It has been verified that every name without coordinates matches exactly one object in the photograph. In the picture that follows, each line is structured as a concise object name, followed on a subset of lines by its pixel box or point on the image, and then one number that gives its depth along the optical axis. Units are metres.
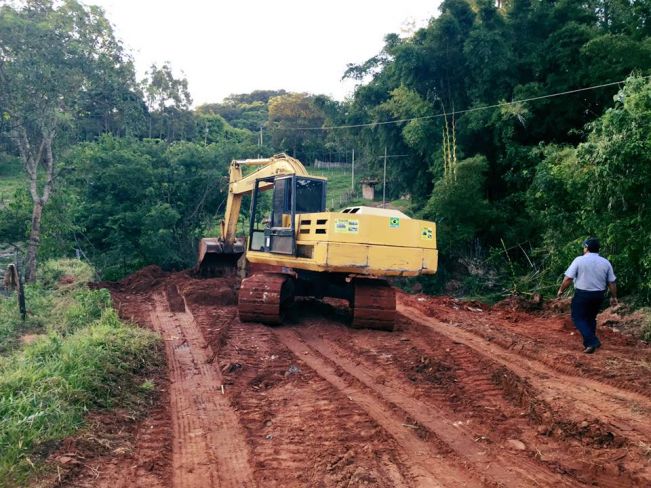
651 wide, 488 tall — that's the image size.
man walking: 7.07
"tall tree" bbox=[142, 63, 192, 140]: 39.62
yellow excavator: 8.46
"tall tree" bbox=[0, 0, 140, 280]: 15.88
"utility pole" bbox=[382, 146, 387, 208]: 19.67
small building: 34.75
